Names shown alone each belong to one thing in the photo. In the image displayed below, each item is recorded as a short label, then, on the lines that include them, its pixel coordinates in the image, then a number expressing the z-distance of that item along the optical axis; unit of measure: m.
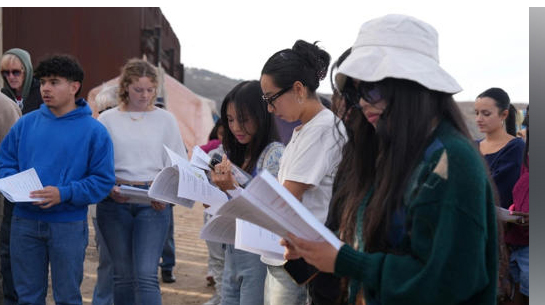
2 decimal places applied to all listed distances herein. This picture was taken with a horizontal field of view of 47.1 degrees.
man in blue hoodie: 3.45
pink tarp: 12.10
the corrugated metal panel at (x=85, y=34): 10.51
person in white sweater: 3.90
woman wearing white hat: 1.46
